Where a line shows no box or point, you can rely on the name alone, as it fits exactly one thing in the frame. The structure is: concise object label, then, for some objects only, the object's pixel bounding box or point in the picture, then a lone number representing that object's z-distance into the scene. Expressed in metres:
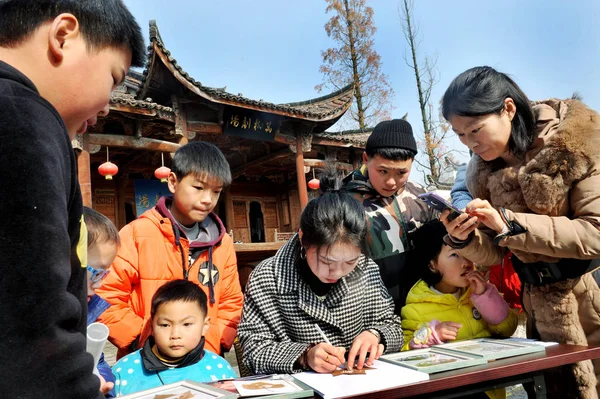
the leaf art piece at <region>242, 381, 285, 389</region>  1.47
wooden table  1.38
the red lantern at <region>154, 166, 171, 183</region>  8.93
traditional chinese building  8.28
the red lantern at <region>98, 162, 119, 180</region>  8.40
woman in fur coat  1.81
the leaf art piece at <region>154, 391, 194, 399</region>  1.37
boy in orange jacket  2.31
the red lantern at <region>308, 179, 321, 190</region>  11.70
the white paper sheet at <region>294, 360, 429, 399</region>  1.37
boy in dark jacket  0.66
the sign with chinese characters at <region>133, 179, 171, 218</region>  11.20
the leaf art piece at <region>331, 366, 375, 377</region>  1.61
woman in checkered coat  1.83
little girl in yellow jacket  2.20
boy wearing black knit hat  2.60
